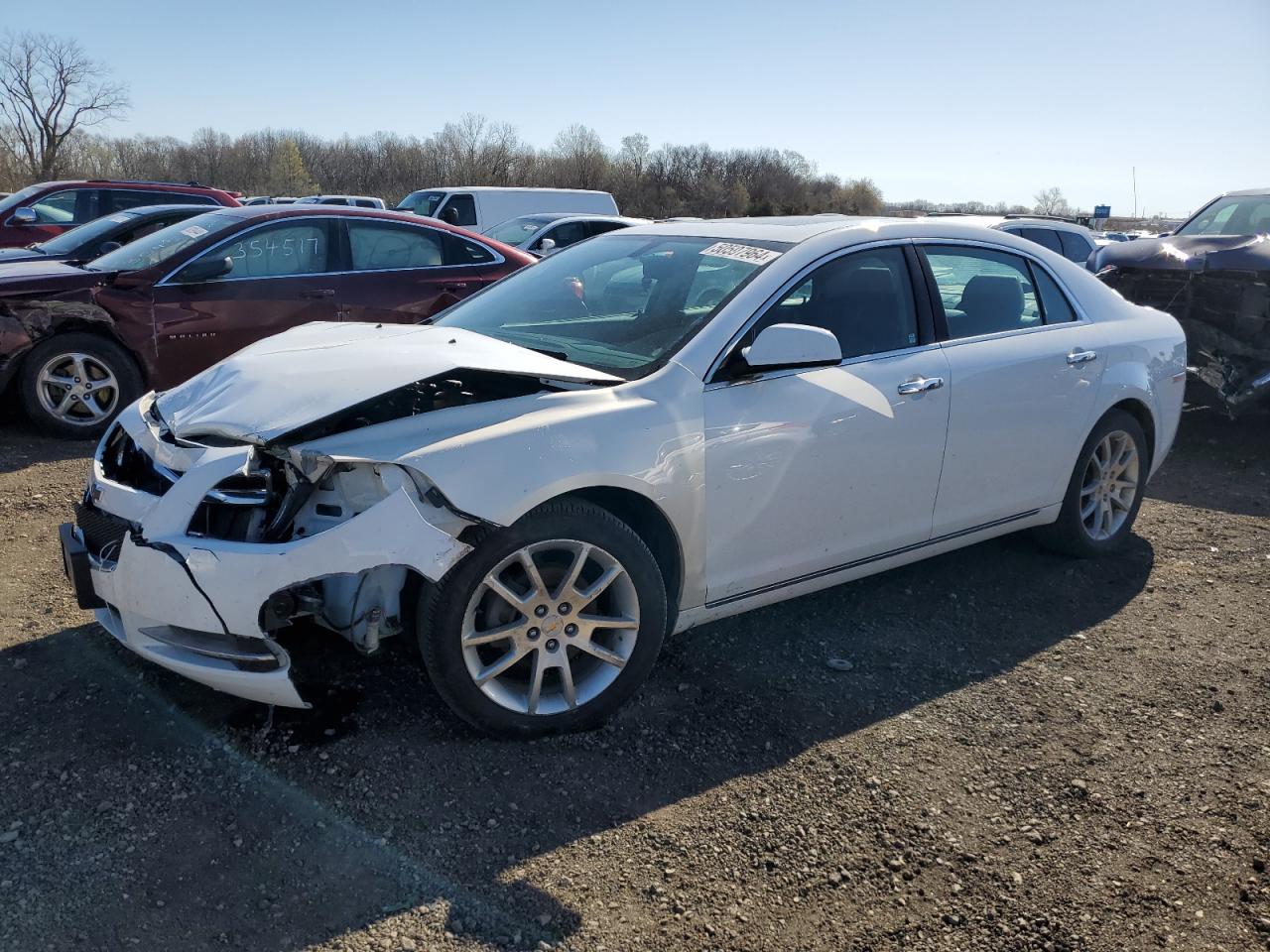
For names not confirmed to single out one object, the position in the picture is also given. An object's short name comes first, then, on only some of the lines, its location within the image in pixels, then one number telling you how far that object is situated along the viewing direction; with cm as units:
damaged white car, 288
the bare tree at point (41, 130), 5841
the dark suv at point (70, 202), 1137
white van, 1927
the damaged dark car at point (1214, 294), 725
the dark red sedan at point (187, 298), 661
